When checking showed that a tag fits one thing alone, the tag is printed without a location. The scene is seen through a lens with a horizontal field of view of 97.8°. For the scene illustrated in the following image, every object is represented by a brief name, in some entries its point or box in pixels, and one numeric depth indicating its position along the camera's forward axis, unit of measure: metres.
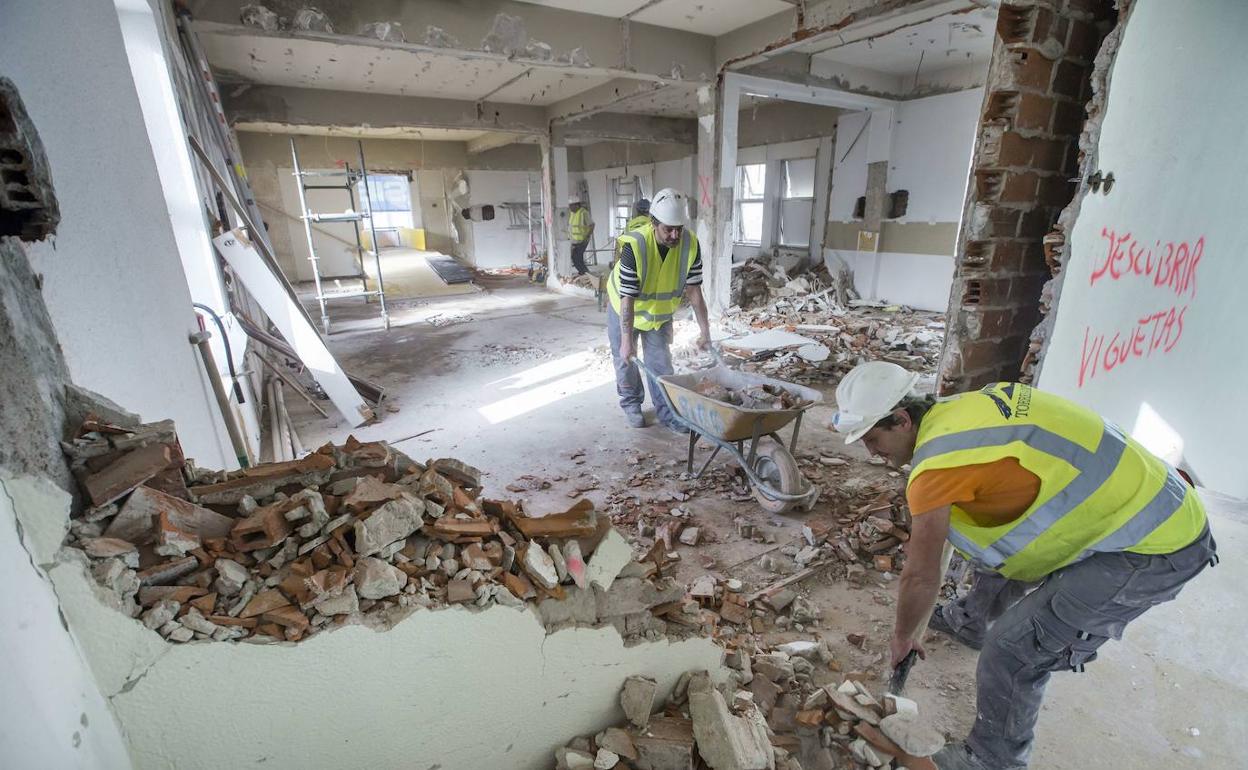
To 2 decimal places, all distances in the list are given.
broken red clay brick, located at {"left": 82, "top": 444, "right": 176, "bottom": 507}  1.11
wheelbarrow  3.38
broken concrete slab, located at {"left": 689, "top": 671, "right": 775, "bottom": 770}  1.59
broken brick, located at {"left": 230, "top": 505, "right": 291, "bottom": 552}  1.30
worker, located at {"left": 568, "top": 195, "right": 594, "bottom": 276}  12.17
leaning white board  4.32
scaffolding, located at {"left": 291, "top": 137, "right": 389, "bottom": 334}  7.50
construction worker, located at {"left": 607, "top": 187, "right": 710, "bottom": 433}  4.24
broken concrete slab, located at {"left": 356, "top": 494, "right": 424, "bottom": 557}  1.35
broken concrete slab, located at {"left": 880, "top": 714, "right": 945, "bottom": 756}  1.87
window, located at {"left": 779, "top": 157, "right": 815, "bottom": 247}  11.12
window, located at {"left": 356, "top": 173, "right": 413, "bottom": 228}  18.36
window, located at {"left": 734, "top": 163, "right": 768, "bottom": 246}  12.09
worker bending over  1.65
